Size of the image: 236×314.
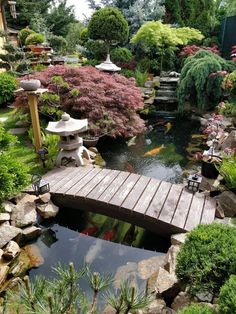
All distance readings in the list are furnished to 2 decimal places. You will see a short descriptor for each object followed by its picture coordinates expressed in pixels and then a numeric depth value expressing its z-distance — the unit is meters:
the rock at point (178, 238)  3.49
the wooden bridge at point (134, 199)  3.82
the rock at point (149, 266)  3.37
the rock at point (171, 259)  3.10
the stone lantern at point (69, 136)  4.94
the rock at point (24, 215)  3.89
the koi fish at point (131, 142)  7.46
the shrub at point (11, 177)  3.74
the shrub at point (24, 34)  13.97
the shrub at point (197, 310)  1.88
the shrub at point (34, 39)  12.45
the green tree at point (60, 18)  19.88
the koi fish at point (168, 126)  8.66
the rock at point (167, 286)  2.83
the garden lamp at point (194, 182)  4.33
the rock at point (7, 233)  3.50
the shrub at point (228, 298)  1.72
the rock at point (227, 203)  3.92
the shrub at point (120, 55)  11.23
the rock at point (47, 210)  4.21
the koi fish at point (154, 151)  6.87
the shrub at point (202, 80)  8.14
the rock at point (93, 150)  6.46
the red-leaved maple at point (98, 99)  6.57
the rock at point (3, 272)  3.10
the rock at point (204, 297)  2.46
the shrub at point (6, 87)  8.26
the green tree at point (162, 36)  10.73
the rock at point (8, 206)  3.92
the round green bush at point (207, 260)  2.26
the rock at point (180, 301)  2.58
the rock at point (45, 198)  4.26
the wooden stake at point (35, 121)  5.14
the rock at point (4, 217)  3.74
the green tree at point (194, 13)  12.87
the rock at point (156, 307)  2.60
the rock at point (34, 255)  3.55
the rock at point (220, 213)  3.94
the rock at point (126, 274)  3.27
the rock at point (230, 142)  5.04
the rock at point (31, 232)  3.83
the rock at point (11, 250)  3.37
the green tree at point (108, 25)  10.48
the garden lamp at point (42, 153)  5.07
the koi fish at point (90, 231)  4.14
